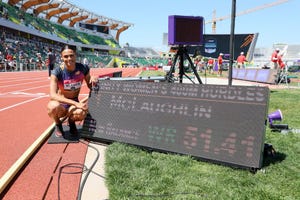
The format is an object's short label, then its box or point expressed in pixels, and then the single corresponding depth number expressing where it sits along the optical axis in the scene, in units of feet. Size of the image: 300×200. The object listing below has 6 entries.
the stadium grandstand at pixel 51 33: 114.93
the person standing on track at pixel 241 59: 68.13
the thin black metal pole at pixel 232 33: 20.76
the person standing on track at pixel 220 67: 72.11
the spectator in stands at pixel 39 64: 114.93
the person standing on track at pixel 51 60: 53.42
